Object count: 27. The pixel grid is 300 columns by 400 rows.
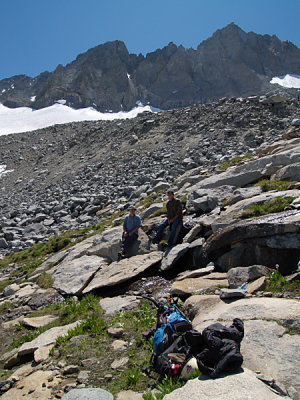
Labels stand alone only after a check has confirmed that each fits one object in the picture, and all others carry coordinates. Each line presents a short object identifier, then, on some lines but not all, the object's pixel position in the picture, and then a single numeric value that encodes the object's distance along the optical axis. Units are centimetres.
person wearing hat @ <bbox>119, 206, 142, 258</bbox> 1167
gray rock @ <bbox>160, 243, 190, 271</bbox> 997
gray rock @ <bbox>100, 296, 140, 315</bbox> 816
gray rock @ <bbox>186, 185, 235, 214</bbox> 1232
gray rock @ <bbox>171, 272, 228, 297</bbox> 777
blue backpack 551
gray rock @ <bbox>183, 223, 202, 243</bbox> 1085
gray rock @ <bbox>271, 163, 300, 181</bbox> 1211
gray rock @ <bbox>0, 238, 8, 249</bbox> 1939
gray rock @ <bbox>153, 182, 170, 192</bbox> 2024
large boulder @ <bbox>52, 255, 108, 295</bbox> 1044
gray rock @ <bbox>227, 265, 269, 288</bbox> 728
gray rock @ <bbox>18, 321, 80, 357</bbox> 685
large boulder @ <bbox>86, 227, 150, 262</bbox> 1167
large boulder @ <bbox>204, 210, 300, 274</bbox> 779
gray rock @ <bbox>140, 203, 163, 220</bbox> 1515
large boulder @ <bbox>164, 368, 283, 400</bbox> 395
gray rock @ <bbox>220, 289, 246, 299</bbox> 654
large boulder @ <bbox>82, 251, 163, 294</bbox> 989
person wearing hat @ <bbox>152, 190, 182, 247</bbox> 1150
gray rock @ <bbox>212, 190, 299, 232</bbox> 982
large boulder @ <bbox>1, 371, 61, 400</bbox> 516
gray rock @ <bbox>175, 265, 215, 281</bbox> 884
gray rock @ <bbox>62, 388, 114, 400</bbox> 477
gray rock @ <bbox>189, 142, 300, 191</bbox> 1372
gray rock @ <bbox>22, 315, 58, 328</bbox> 849
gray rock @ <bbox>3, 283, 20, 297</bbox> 1179
